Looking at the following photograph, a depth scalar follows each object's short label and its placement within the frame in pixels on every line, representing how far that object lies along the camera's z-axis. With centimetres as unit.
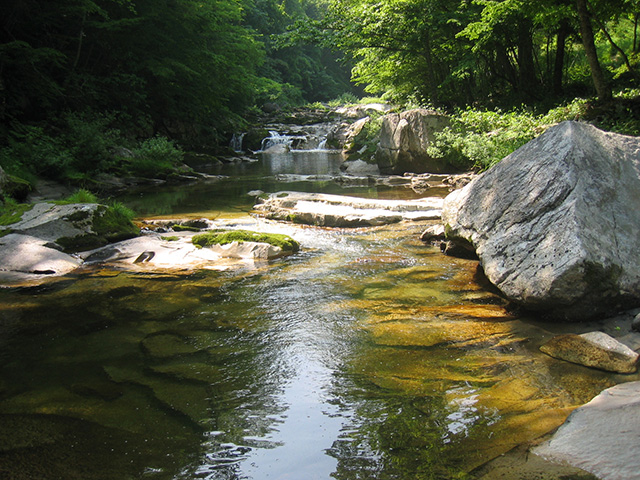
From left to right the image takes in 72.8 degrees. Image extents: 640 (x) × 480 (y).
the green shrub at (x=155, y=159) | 1516
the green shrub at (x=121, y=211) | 731
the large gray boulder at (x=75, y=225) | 645
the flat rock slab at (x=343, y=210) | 827
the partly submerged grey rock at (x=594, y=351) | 294
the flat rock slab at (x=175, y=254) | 602
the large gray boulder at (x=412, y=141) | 1365
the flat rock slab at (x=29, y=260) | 539
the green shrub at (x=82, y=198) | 793
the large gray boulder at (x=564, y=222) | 350
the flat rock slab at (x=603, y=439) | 197
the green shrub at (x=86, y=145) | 1310
